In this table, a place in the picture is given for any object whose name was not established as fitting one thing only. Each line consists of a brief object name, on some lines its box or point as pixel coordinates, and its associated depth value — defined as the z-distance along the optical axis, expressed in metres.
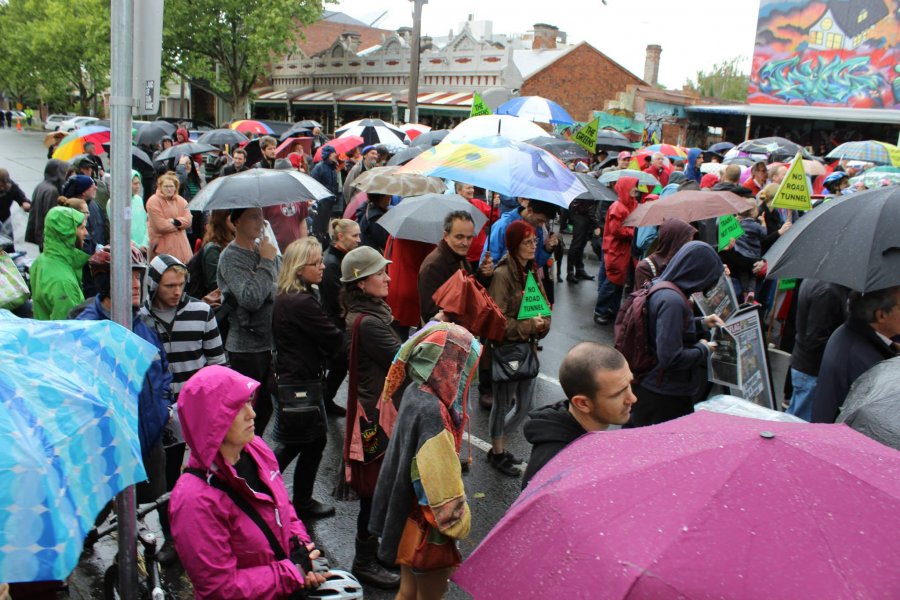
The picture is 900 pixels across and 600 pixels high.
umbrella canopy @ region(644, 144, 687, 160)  16.52
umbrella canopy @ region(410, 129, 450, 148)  13.46
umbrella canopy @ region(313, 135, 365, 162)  13.47
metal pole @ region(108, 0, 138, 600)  2.56
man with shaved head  2.76
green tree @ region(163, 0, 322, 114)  33.62
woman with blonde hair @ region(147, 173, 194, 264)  7.67
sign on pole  2.60
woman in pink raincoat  2.54
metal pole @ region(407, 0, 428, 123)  19.14
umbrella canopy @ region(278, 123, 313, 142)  15.14
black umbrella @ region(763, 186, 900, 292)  3.39
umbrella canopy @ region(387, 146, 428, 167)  10.95
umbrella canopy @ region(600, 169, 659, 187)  9.94
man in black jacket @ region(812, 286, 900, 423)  3.51
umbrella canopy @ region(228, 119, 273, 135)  19.47
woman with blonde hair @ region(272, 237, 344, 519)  4.30
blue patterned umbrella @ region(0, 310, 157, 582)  1.66
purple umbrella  1.41
